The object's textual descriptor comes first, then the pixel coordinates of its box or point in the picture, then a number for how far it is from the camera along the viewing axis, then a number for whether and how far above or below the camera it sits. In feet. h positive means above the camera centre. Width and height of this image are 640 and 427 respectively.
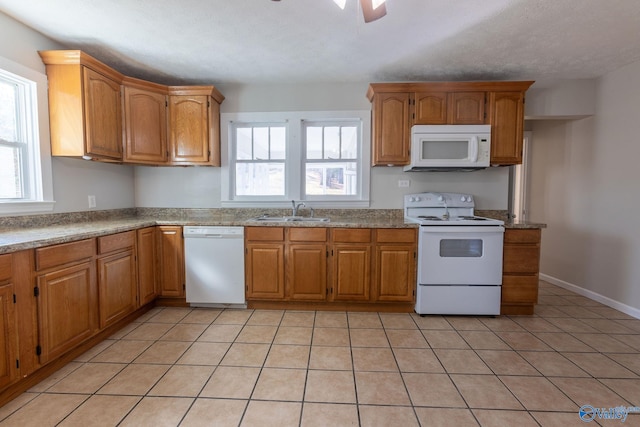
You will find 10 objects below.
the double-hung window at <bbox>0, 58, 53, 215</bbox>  7.00 +1.38
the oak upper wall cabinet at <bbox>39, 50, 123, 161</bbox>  7.54 +2.56
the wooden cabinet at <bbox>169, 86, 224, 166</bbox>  9.82 +2.55
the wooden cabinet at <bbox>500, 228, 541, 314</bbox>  8.88 -2.02
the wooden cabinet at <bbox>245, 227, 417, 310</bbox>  9.05 -2.09
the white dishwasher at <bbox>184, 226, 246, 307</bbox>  9.25 -2.12
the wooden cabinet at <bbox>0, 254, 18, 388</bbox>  4.97 -2.28
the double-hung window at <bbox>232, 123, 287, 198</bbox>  11.07 +1.54
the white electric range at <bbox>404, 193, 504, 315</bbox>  8.77 -2.06
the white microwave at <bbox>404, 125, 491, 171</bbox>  9.23 +1.76
